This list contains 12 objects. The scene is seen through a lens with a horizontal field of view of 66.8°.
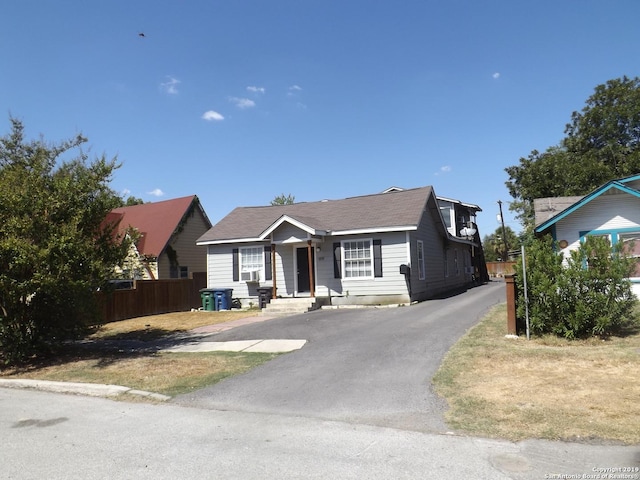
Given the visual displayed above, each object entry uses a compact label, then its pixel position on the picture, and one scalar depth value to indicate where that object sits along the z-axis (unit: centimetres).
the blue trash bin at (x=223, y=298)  2125
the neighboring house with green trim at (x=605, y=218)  1484
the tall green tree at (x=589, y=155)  2959
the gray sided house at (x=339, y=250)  1889
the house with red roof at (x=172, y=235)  2612
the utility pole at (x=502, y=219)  4528
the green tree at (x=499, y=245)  5643
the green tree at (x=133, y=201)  5020
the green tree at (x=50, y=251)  974
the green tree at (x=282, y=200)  6085
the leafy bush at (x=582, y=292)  973
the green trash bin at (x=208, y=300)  2156
